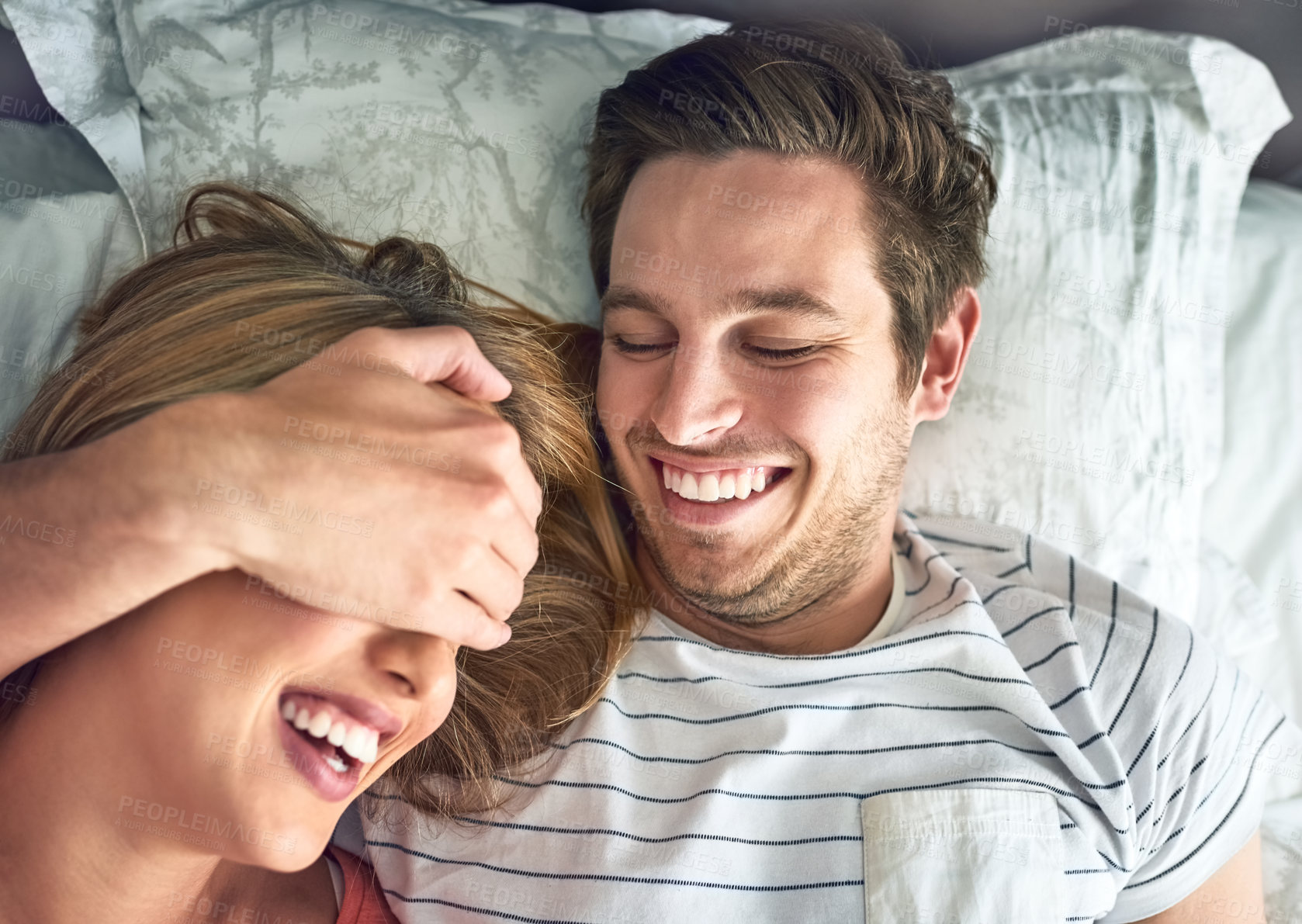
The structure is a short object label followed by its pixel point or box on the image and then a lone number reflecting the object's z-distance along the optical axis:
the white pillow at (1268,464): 0.63
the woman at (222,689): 0.40
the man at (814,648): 0.48
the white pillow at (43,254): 0.51
